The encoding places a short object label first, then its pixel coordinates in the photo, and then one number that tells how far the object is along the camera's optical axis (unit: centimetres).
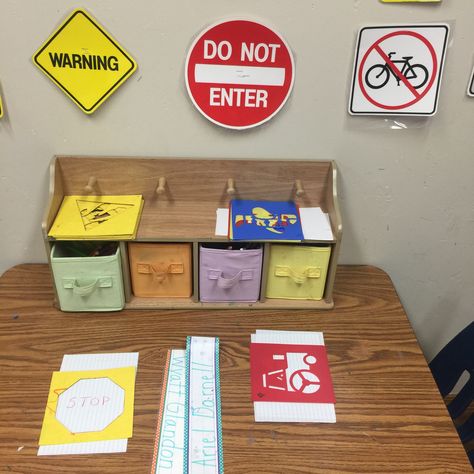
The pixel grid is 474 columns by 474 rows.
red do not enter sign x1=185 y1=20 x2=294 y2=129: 101
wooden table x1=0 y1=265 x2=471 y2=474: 84
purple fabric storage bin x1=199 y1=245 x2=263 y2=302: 108
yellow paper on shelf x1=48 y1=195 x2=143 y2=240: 104
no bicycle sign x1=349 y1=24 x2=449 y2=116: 101
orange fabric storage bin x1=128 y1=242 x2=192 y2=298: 108
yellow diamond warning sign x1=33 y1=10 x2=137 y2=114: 99
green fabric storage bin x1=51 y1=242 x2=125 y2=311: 105
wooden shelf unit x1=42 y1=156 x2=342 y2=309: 112
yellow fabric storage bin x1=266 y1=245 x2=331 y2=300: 109
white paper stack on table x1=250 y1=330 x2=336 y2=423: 92
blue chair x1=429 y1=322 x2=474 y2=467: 110
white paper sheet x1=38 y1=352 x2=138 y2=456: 98
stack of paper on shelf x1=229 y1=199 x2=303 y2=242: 106
